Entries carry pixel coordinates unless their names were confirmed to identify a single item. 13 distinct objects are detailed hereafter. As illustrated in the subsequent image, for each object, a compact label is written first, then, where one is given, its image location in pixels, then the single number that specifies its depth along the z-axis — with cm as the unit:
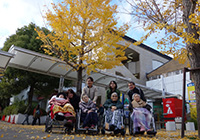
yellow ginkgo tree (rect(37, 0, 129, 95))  820
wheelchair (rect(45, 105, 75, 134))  456
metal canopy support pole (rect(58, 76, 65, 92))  1084
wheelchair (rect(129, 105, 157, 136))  472
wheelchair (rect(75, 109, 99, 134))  479
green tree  1467
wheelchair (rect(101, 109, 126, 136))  478
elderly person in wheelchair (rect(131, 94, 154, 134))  475
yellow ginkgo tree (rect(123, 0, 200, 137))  464
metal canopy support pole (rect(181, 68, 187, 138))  485
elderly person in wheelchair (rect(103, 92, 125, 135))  478
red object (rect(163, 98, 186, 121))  1248
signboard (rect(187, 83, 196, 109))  1382
